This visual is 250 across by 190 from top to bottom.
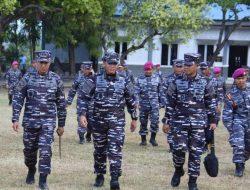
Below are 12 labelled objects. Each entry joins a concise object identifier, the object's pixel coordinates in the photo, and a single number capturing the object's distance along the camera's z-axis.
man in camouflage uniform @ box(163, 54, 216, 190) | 8.11
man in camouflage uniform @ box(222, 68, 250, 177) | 9.58
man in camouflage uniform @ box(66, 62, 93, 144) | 12.47
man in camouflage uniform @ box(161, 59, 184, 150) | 11.80
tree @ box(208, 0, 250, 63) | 31.50
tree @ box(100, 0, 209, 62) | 30.50
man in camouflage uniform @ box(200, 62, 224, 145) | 8.47
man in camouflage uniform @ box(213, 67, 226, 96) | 14.70
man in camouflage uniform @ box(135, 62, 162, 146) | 12.86
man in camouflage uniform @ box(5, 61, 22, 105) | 21.86
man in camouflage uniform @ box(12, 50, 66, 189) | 8.05
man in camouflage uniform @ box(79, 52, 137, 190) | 8.04
